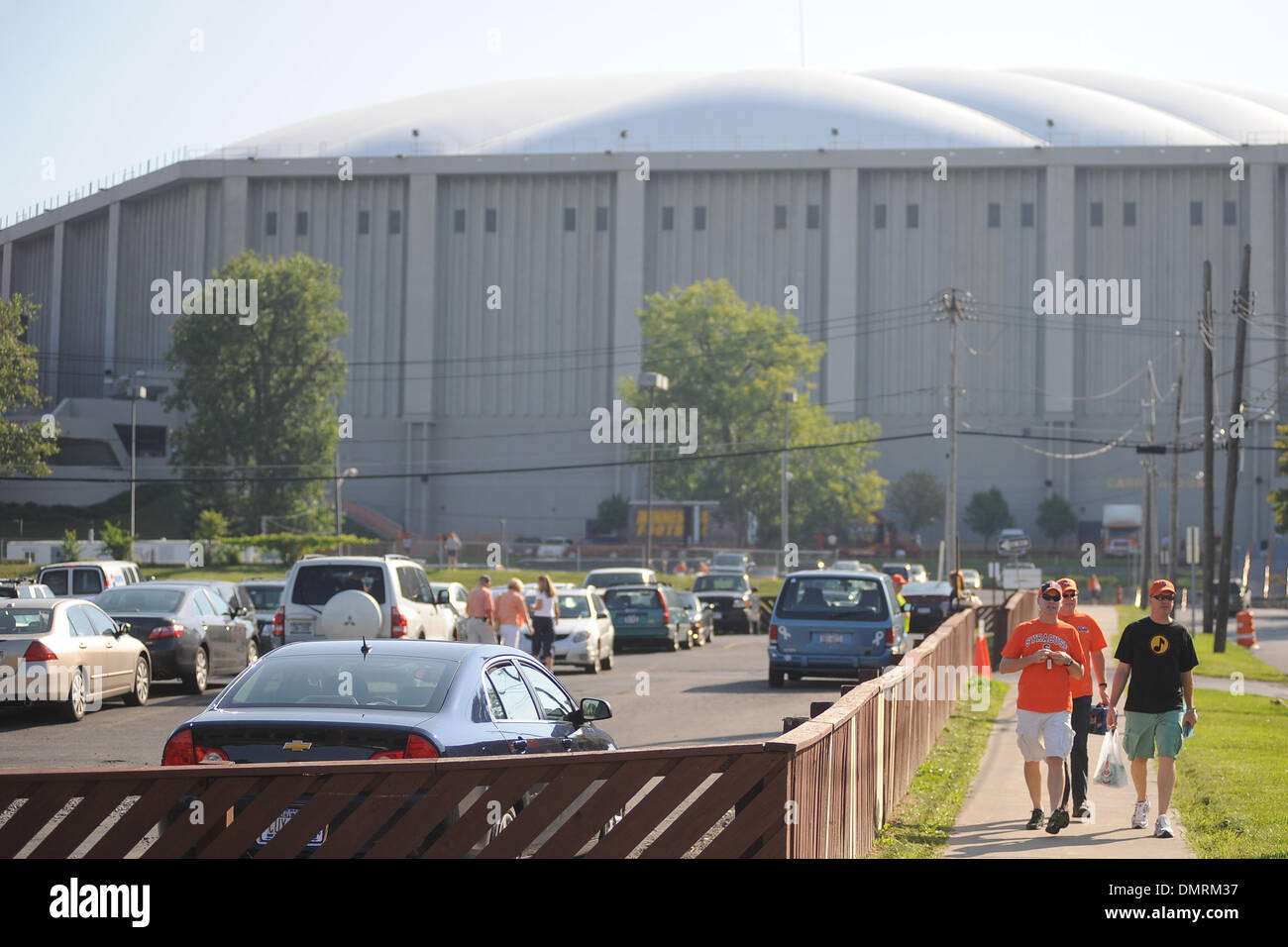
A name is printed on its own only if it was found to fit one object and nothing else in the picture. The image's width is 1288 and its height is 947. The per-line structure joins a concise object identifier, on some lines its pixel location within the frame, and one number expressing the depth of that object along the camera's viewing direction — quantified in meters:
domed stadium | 85.31
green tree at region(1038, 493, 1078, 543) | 84.50
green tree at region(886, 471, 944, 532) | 85.94
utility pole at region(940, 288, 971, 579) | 48.46
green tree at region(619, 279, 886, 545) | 75.81
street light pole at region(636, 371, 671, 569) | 59.43
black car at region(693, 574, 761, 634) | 42.97
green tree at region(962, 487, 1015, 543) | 85.44
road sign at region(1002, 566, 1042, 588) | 48.19
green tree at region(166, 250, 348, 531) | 73.00
